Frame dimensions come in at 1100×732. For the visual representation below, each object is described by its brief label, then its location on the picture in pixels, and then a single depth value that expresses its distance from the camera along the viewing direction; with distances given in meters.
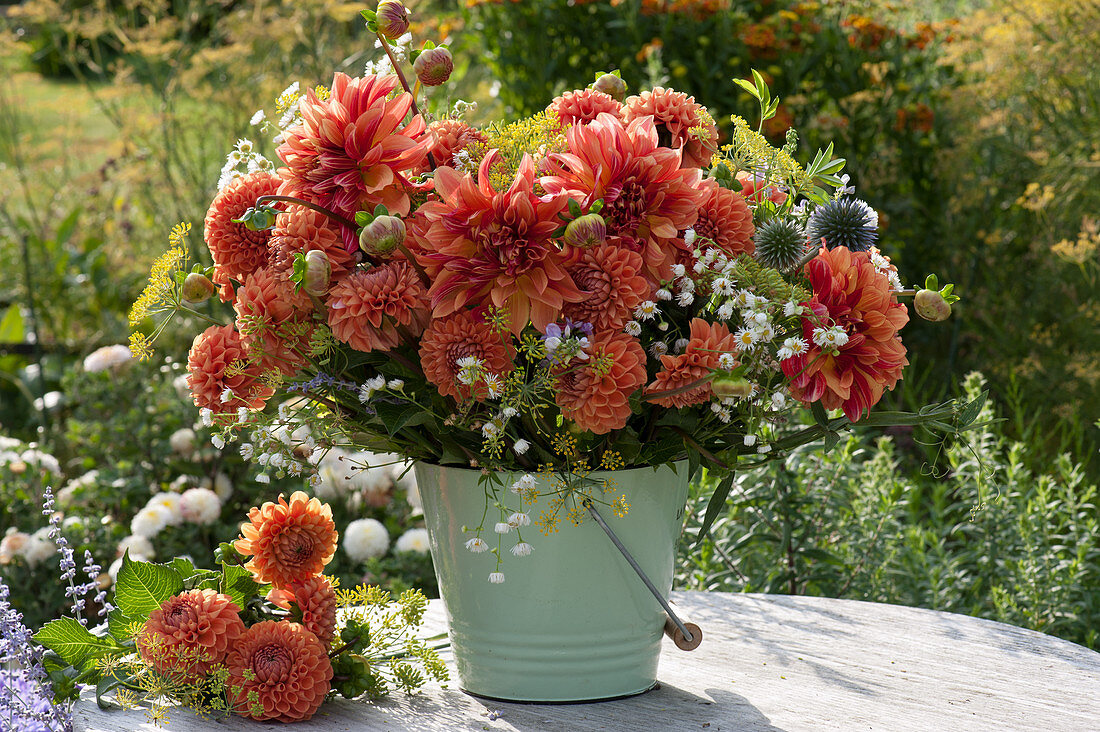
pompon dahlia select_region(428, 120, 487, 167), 2.37
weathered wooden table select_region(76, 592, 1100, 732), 2.38
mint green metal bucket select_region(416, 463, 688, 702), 2.37
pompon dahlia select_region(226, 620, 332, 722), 2.33
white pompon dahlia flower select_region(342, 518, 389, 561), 3.69
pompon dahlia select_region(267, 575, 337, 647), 2.39
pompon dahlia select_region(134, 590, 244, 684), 2.33
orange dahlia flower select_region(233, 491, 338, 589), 2.40
